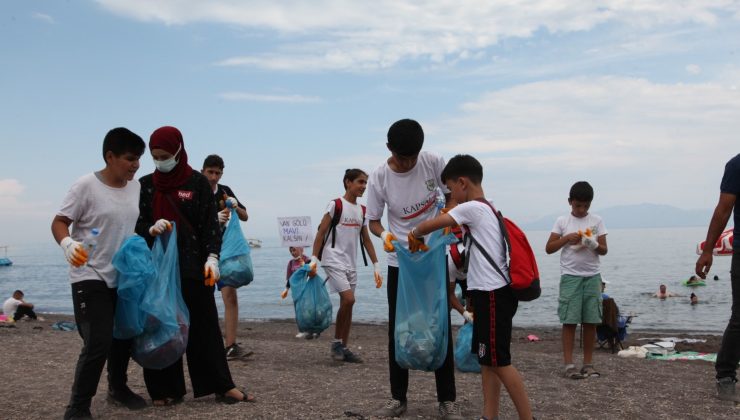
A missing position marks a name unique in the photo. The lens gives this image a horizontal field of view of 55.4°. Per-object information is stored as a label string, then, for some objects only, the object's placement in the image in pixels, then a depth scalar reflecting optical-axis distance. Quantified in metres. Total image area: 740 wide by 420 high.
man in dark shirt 5.48
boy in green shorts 6.86
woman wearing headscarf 4.96
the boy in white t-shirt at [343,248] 7.69
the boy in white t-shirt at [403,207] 4.73
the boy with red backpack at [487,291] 4.16
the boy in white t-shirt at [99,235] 4.53
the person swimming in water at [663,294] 26.20
